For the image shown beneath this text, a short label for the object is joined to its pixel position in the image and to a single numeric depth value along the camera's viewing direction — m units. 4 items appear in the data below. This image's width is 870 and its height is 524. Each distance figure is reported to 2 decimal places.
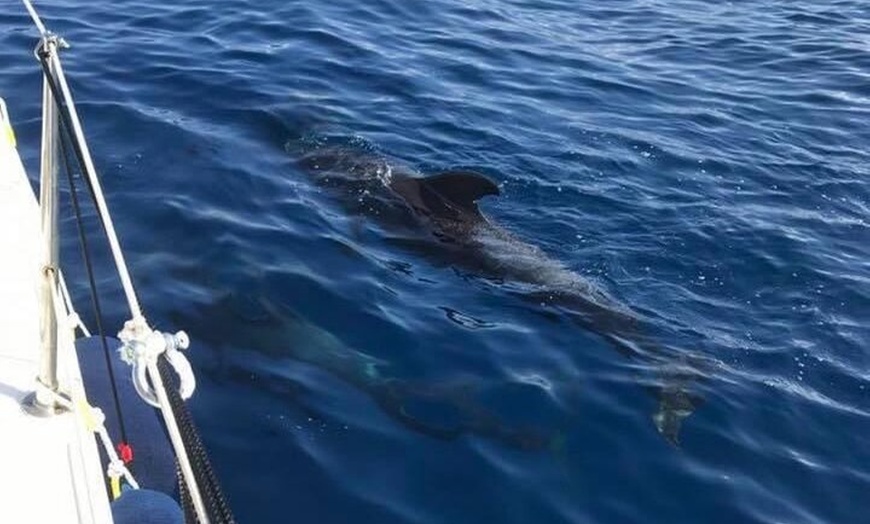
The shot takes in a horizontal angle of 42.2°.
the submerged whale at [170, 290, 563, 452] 7.23
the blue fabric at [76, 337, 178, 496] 5.70
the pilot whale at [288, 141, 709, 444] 8.15
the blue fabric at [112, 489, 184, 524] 4.48
